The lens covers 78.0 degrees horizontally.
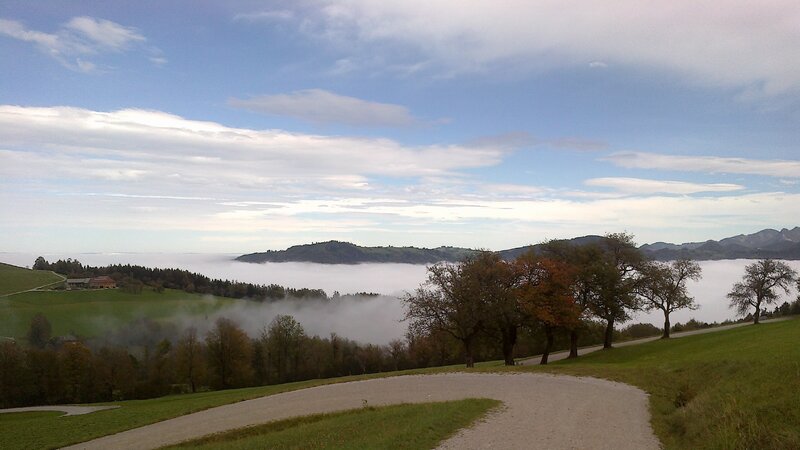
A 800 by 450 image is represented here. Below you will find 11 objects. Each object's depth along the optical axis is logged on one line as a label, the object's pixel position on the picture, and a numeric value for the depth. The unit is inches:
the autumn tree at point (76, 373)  3026.6
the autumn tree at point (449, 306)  1777.8
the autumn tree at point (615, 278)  2043.6
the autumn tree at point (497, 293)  1772.9
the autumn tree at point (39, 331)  4128.9
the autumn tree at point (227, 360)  3144.7
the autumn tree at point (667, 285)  2177.7
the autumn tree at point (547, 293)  1817.2
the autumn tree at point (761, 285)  2546.8
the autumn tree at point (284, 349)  3523.6
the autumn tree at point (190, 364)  3110.2
